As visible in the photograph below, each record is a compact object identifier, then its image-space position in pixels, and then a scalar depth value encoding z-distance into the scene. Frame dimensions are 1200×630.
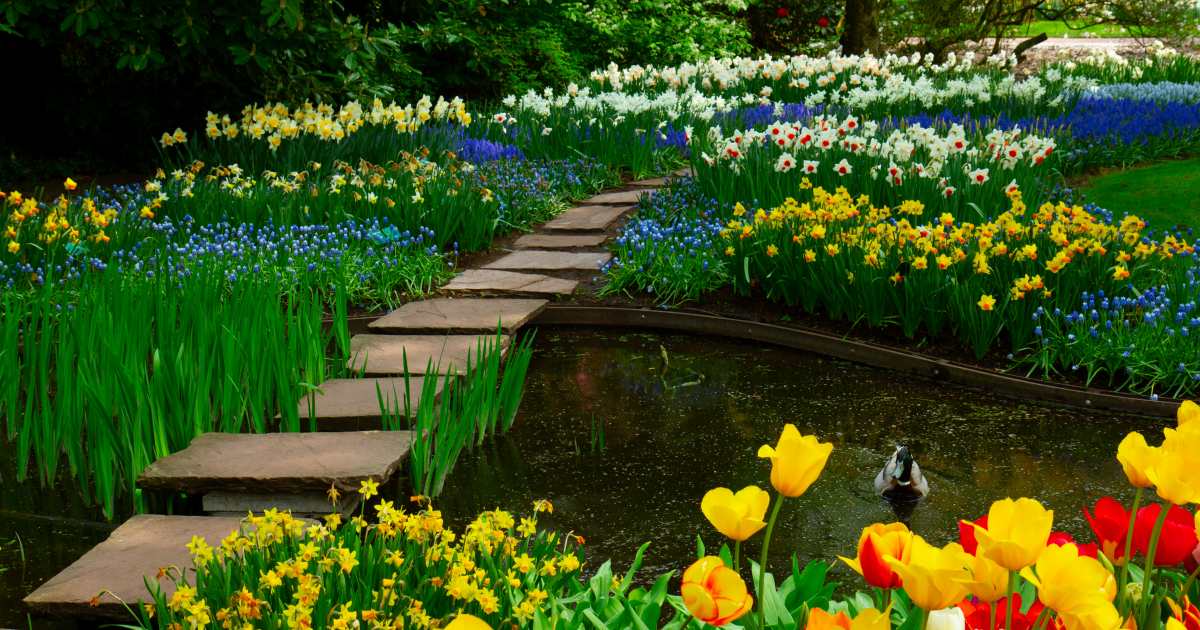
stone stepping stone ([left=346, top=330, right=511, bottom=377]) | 3.96
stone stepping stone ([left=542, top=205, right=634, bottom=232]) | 6.48
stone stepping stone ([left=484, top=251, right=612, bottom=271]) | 5.68
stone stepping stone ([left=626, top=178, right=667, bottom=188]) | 7.48
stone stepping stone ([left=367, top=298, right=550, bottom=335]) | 4.53
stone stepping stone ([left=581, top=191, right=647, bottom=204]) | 7.10
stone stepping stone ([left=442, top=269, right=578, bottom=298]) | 5.23
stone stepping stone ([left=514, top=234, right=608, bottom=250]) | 6.16
